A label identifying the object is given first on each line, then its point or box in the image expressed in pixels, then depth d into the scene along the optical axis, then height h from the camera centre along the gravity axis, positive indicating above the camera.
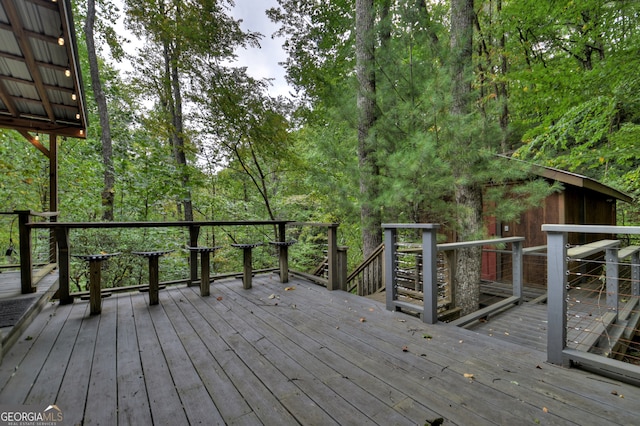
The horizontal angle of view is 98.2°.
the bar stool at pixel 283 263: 4.56 -0.88
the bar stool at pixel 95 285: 2.97 -0.78
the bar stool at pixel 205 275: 3.72 -0.86
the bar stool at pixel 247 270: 4.07 -0.88
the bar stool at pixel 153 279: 3.33 -0.82
